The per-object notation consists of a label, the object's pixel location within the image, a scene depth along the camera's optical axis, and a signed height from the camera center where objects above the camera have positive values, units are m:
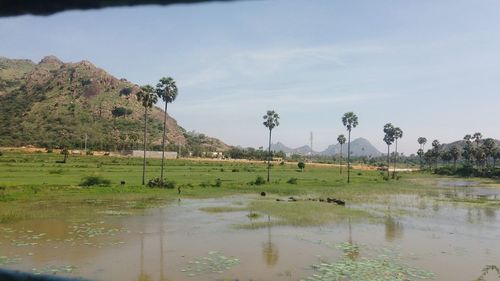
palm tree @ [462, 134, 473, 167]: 136.75 +5.36
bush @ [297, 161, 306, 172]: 106.20 -1.59
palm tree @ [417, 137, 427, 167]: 167.00 +9.77
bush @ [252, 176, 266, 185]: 62.81 -3.52
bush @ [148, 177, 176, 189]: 51.28 -3.67
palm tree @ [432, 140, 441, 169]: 152.50 +6.24
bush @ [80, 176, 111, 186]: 47.12 -3.33
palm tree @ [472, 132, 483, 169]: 123.88 +5.07
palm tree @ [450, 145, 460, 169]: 138.75 +4.60
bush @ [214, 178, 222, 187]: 56.17 -3.74
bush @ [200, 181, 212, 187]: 54.87 -3.80
